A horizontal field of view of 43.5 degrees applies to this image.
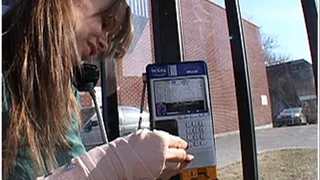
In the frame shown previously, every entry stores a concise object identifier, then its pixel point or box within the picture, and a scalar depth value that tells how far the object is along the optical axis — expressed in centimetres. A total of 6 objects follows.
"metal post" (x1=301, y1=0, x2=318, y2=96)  114
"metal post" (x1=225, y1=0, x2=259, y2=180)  161
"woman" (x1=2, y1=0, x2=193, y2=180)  76
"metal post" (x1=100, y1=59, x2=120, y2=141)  176
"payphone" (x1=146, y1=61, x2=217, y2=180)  124
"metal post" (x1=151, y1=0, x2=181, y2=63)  177
